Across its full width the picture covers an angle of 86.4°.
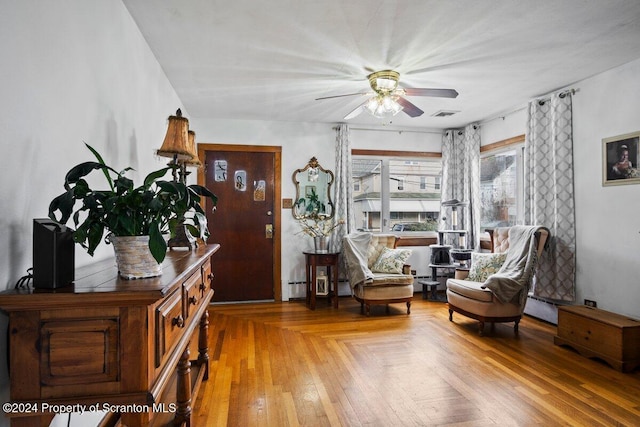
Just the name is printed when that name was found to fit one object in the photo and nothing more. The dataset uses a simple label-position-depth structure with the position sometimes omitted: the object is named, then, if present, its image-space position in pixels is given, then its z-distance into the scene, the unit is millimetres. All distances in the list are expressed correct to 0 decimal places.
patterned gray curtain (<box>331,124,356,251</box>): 4859
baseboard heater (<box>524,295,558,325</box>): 3726
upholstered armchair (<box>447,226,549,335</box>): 3357
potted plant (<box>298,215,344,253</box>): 4539
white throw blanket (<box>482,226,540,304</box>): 3334
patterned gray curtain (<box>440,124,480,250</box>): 4926
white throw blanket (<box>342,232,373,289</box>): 4121
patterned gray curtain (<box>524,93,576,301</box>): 3537
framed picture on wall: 3014
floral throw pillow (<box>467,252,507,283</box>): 3814
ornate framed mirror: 4871
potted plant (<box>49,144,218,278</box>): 991
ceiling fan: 3059
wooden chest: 2650
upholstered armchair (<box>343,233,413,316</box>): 4102
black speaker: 952
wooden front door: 4707
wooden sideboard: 877
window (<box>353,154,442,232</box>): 5305
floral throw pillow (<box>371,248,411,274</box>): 4336
